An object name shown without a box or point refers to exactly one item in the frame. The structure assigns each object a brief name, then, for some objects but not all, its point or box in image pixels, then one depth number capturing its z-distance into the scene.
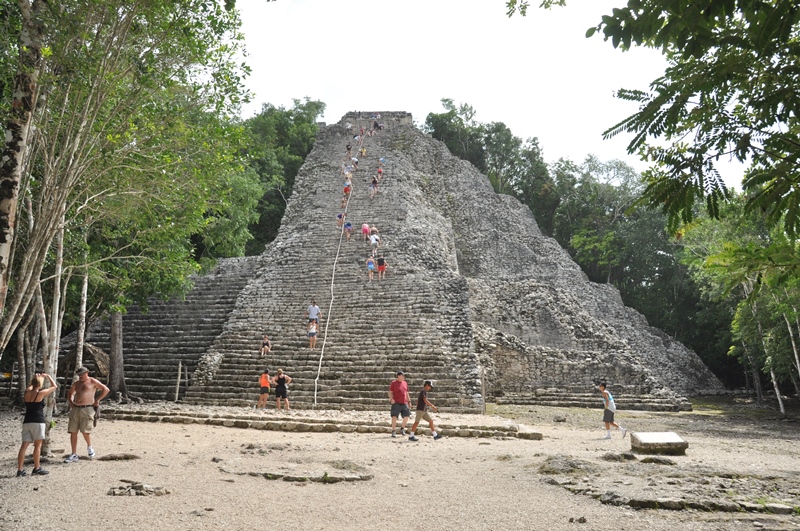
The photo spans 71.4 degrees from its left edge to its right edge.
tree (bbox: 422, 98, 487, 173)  40.88
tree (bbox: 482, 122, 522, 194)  40.56
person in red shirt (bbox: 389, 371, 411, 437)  9.14
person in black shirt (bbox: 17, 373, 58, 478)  5.93
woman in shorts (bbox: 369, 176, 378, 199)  24.58
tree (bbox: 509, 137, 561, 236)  37.41
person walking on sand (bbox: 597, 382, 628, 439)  9.81
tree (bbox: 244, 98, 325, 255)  29.27
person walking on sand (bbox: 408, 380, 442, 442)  8.95
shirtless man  6.76
